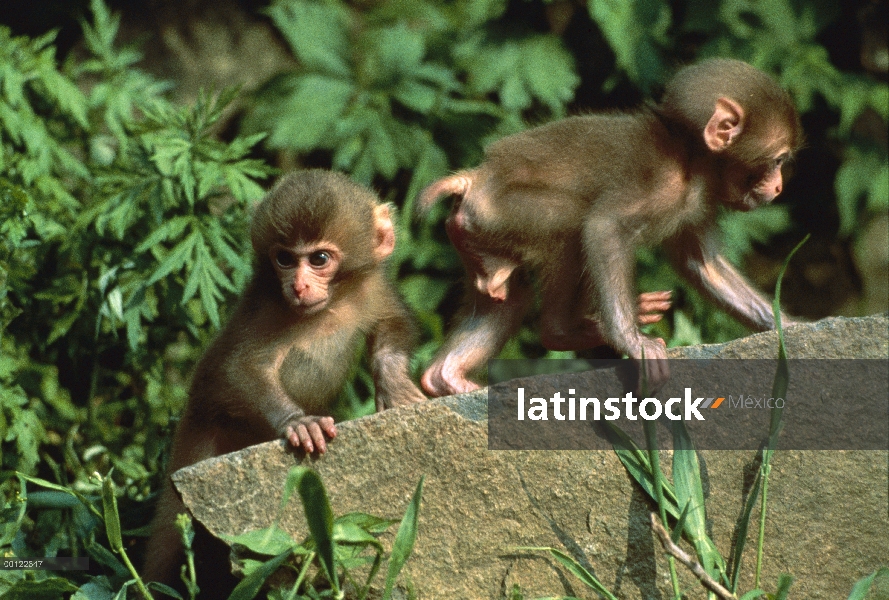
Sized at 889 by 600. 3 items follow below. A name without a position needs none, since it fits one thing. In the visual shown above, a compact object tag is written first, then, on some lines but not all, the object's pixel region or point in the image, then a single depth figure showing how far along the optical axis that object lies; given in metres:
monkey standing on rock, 9.59
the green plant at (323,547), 6.98
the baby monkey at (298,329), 9.41
